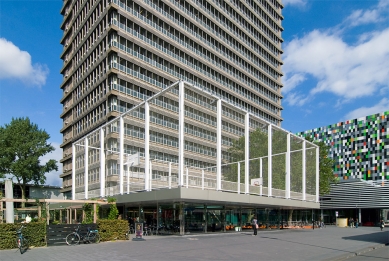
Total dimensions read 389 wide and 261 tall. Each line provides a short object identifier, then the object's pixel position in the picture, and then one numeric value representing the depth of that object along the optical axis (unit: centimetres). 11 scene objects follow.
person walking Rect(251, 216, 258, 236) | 3225
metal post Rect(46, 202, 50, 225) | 2189
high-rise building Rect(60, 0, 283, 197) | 5144
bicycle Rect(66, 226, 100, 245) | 2169
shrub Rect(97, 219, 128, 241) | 2384
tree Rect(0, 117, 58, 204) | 6200
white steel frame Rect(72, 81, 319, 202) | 2883
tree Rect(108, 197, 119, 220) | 2609
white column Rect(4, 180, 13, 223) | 2016
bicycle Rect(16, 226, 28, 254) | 1803
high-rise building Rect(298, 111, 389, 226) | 7462
